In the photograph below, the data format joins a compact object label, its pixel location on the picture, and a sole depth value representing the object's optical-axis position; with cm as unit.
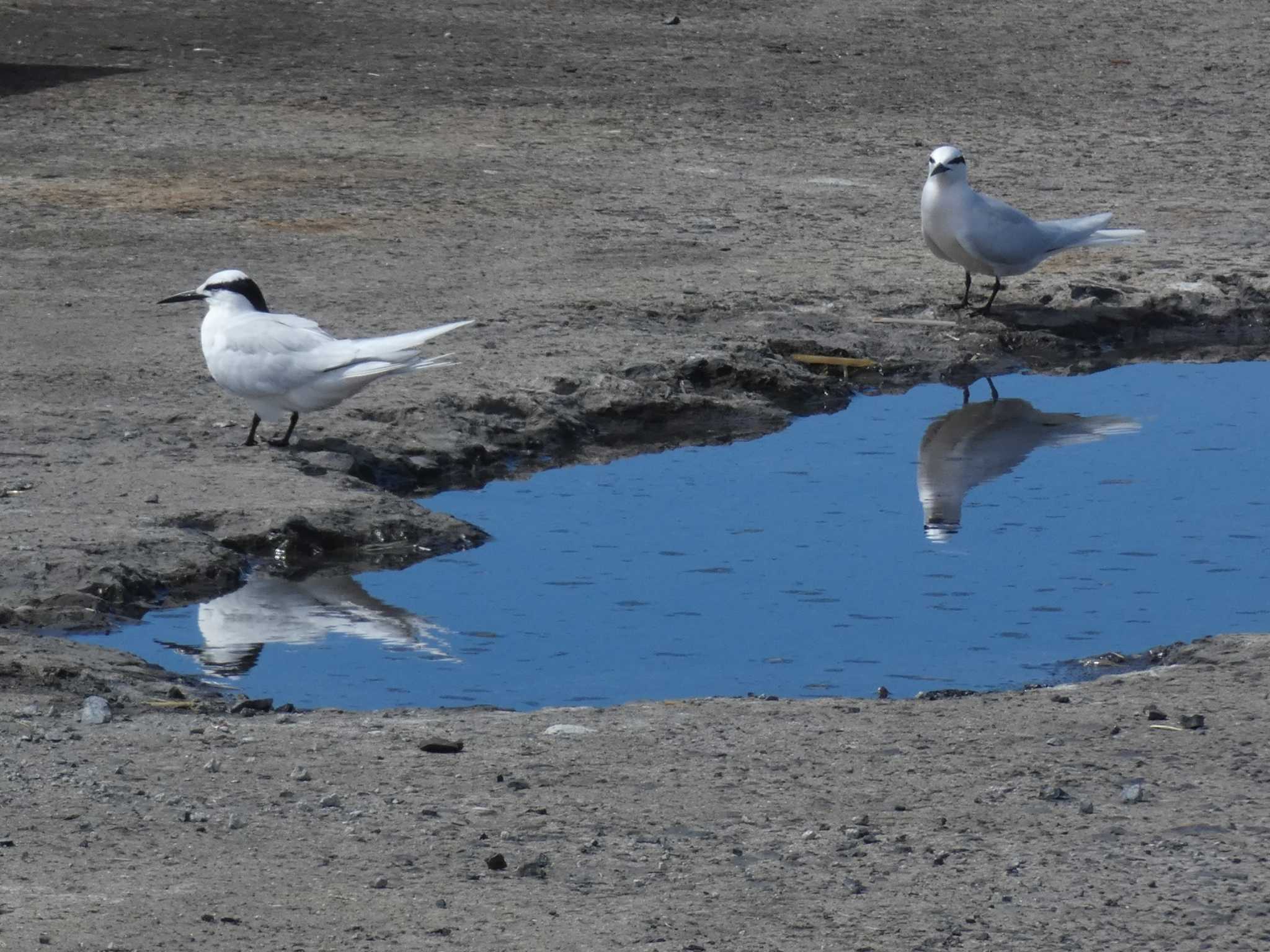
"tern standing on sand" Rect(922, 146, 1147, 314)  1869
